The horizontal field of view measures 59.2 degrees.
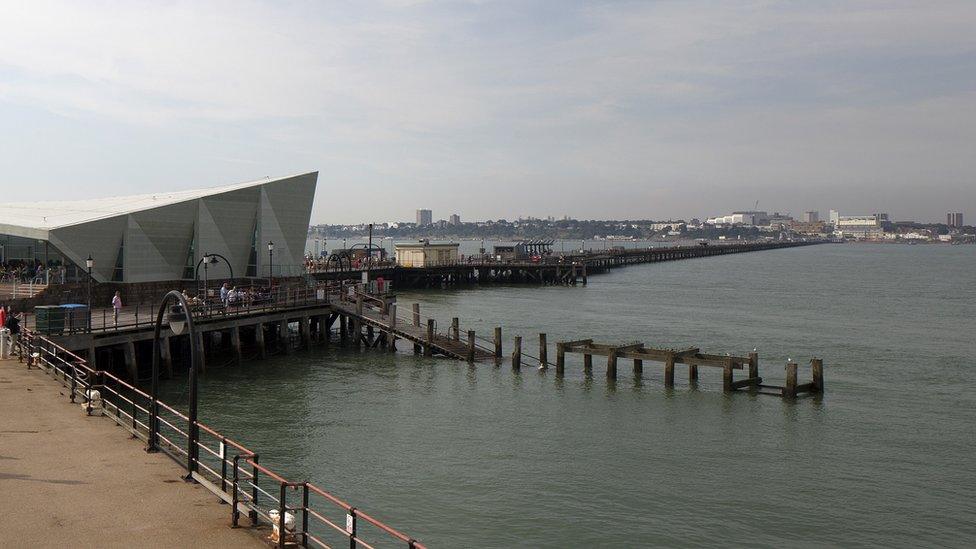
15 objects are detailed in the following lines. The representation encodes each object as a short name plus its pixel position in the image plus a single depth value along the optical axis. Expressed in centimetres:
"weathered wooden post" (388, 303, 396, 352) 4312
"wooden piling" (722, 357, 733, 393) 3316
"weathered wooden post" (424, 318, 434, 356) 4143
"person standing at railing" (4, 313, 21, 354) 3012
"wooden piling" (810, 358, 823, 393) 3325
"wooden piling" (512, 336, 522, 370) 3856
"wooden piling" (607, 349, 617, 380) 3588
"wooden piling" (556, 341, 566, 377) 3731
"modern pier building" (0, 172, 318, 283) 4328
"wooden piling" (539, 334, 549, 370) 3884
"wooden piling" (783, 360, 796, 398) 3219
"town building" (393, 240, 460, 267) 9700
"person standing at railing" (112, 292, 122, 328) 3397
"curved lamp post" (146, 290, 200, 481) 1437
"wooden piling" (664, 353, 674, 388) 3447
